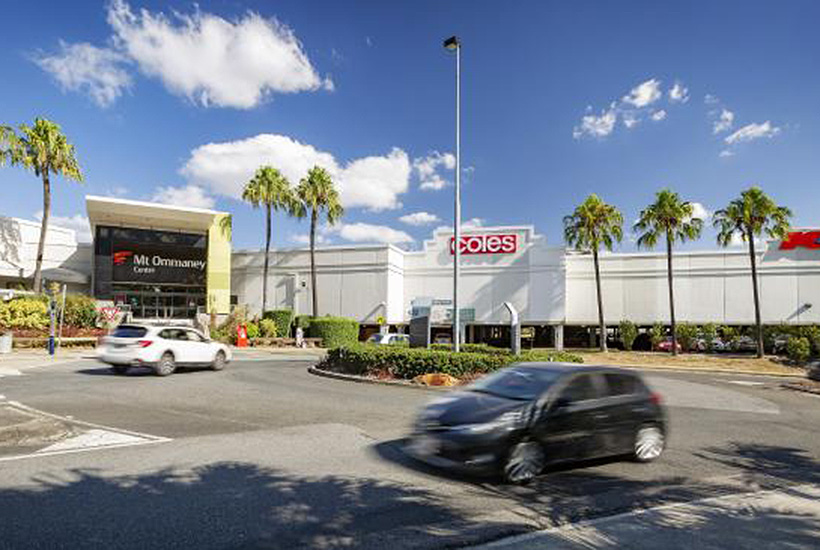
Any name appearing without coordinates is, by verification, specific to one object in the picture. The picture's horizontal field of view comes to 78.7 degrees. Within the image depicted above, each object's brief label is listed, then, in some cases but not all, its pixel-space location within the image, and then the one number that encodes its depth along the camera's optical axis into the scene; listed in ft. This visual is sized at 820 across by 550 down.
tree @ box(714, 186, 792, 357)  101.09
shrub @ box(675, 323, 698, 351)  119.65
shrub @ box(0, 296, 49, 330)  81.56
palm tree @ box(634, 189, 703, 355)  107.55
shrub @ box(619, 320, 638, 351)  123.95
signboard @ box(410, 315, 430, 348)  62.80
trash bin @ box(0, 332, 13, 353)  70.44
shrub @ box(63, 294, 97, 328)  90.08
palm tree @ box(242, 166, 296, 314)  126.62
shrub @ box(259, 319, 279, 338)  118.93
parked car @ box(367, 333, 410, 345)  79.40
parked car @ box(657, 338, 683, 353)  122.42
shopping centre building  116.26
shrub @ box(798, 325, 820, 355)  103.58
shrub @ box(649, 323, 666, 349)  122.72
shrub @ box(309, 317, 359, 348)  118.11
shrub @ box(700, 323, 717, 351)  119.24
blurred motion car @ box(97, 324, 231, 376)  49.16
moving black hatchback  19.61
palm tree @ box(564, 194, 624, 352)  115.03
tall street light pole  55.36
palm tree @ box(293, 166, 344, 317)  125.70
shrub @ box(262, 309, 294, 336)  123.13
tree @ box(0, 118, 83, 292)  92.89
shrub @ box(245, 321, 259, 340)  113.80
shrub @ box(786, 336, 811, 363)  97.76
